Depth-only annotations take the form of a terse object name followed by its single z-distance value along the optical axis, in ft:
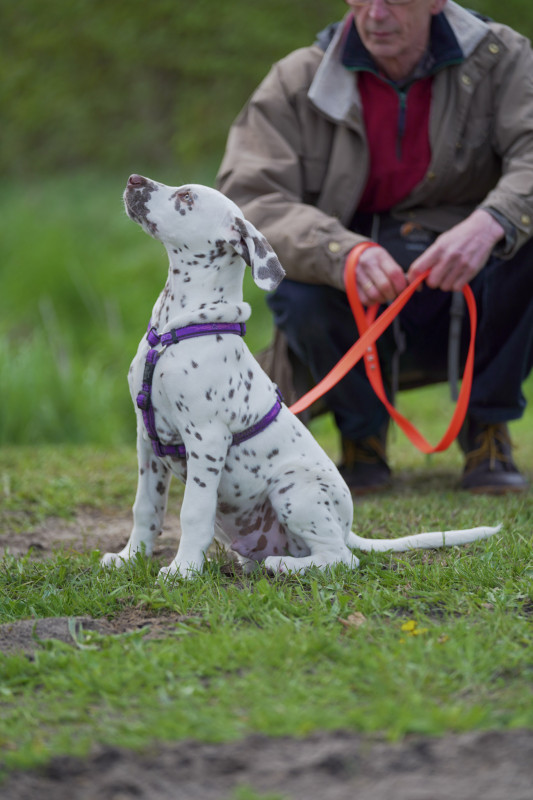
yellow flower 15.66
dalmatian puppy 17.97
